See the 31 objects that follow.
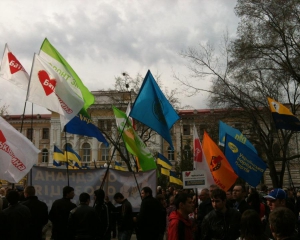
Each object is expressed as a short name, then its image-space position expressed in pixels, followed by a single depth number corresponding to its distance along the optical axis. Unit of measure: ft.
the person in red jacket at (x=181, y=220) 16.78
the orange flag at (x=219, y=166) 37.06
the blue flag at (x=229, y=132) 43.72
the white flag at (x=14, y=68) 32.94
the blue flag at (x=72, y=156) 88.93
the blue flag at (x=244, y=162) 37.19
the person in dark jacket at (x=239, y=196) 22.94
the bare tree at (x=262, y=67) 75.41
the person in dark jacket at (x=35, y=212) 23.90
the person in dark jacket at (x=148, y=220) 25.67
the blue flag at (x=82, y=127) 32.63
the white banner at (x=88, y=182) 29.07
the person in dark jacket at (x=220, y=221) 17.29
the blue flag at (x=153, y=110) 32.71
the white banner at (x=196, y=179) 35.88
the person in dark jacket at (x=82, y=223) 22.09
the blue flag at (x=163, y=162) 73.62
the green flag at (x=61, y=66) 31.42
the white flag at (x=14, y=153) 25.62
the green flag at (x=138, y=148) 34.91
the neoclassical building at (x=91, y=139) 190.08
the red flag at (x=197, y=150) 39.55
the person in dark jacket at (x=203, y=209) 25.57
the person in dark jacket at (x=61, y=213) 24.56
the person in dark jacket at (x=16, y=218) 20.91
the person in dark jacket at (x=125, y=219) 29.60
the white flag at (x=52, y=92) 29.32
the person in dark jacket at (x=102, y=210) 25.34
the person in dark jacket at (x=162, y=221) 26.16
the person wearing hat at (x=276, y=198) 18.16
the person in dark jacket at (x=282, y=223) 10.87
